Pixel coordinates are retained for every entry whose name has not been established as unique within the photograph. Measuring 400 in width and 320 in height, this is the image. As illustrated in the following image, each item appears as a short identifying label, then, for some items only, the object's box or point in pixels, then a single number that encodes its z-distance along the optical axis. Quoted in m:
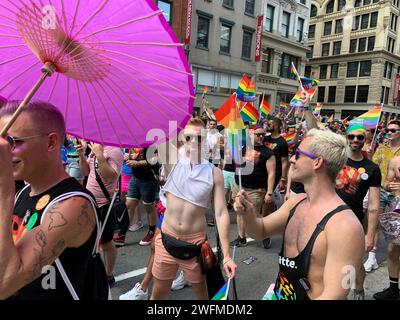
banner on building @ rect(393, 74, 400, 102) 34.89
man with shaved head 1.23
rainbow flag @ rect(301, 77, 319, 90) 5.61
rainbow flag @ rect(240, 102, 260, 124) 4.68
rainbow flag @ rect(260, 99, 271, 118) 7.52
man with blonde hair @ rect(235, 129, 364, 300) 1.61
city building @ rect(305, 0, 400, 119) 40.03
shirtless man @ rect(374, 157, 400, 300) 3.77
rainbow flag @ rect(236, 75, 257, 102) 5.19
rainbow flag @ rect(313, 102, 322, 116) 14.87
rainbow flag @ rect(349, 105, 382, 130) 4.55
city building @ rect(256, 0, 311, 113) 26.28
